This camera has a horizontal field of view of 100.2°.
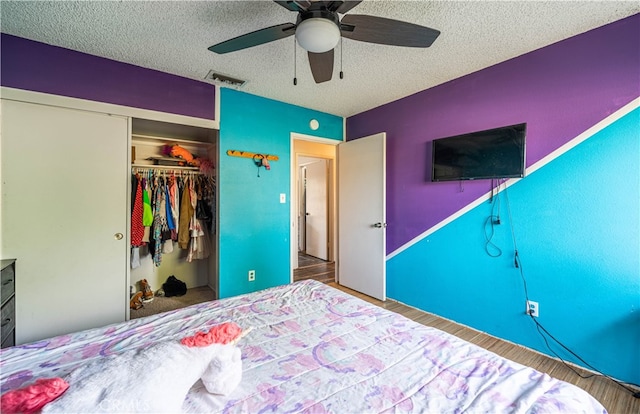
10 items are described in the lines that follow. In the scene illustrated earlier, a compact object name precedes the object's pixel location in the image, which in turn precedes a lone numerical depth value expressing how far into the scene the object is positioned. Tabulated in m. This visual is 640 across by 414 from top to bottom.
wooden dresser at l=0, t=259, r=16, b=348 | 1.75
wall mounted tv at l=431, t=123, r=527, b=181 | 2.15
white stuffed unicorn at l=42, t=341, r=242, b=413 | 0.66
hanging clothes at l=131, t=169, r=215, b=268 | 2.83
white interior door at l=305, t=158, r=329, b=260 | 5.20
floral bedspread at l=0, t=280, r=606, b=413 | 0.83
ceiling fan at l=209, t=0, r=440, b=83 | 1.27
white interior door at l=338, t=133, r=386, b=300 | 3.12
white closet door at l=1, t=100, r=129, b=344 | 1.93
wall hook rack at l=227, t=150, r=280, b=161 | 2.86
